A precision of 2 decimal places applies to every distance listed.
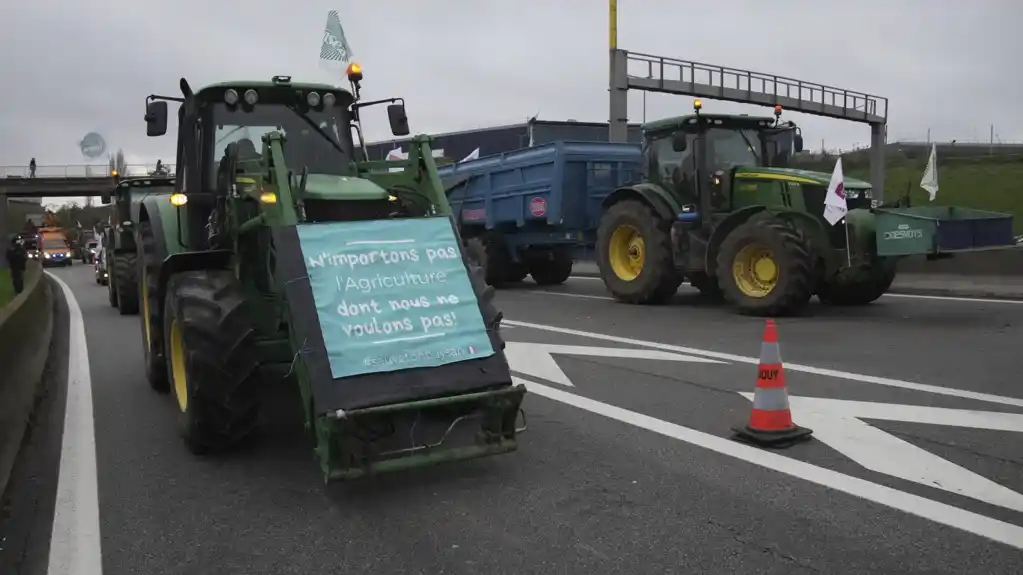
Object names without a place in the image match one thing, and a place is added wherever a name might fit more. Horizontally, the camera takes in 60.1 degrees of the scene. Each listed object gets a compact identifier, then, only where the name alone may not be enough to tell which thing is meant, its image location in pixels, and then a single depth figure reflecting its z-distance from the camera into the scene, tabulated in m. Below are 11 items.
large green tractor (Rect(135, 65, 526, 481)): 4.64
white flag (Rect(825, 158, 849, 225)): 10.84
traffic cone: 5.61
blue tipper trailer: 15.11
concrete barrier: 5.61
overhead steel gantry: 22.05
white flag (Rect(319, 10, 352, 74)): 9.35
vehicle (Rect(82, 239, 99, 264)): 48.12
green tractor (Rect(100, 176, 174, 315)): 14.63
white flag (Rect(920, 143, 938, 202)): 19.67
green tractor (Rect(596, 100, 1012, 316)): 10.80
